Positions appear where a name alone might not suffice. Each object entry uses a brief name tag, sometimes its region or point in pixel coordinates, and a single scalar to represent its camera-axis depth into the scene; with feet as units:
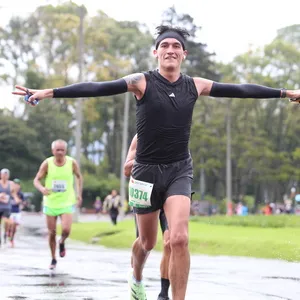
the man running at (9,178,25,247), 74.49
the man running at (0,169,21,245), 67.56
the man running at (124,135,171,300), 27.50
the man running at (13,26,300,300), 22.88
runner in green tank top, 44.70
